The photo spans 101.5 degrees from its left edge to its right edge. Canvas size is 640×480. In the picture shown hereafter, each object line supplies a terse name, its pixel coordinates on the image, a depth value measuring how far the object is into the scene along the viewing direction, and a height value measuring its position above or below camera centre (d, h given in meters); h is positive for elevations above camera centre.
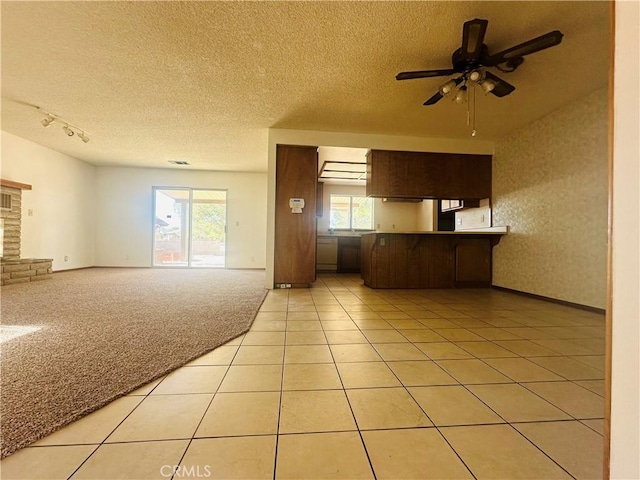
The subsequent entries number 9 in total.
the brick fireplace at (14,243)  4.24 -0.14
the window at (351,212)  7.54 +0.79
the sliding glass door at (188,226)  6.86 +0.29
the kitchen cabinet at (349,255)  6.39 -0.38
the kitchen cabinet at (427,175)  4.42 +1.14
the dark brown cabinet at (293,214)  4.18 +0.43
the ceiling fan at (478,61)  1.88 +1.52
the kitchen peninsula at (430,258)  4.32 -0.30
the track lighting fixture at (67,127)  3.84 +1.75
